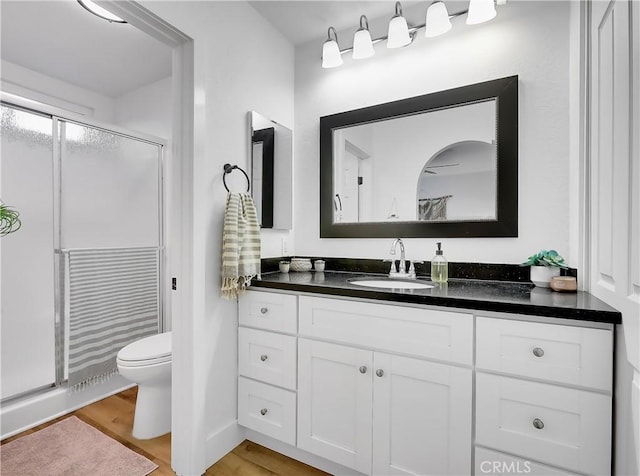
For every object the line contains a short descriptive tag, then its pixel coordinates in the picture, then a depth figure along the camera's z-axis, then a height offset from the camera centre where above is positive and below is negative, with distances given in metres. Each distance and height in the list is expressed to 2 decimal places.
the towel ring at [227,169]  1.70 +0.35
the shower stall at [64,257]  2.04 -0.14
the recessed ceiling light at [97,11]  1.86 +1.32
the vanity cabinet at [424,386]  1.03 -0.57
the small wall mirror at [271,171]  1.93 +0.41
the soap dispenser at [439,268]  1.64 -0.16
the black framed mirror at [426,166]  1.64 +0.40
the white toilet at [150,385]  1.78 -0.84
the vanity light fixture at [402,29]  1.55 +1.09
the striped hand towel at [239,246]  1.61 -0.05
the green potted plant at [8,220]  1.94 +0.10
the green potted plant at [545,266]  1.43 -0.13
